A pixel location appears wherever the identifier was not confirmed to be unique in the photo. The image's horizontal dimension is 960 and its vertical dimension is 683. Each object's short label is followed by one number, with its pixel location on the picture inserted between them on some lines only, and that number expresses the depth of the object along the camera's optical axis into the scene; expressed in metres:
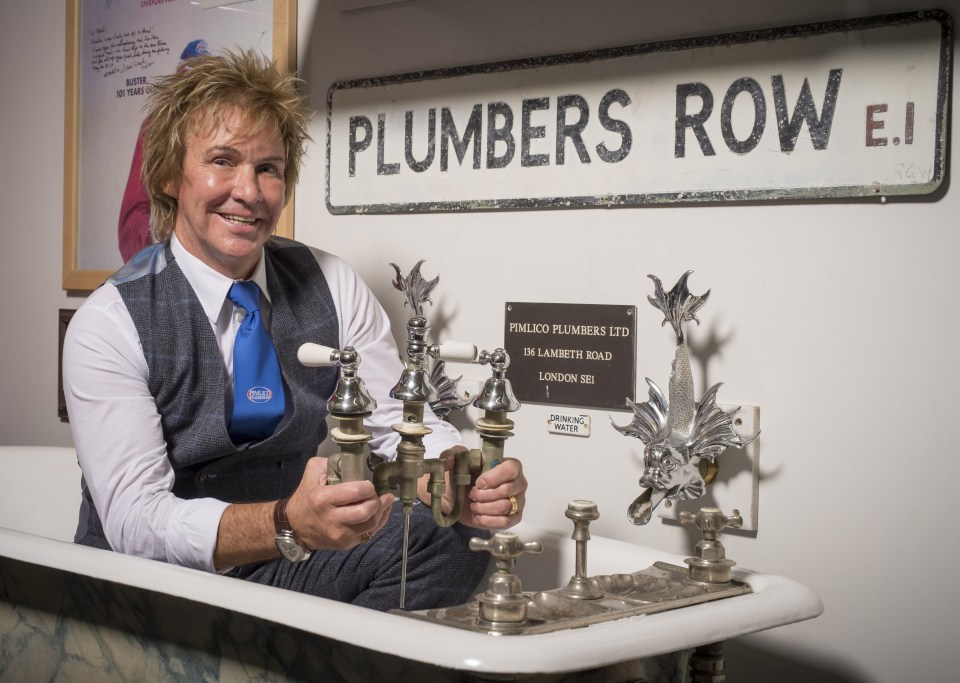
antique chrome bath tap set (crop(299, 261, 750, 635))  1.06
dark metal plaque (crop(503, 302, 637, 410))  1.57
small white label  1.61
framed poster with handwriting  2.17
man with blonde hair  1.33
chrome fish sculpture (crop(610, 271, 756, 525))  1.41
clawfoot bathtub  0.95
